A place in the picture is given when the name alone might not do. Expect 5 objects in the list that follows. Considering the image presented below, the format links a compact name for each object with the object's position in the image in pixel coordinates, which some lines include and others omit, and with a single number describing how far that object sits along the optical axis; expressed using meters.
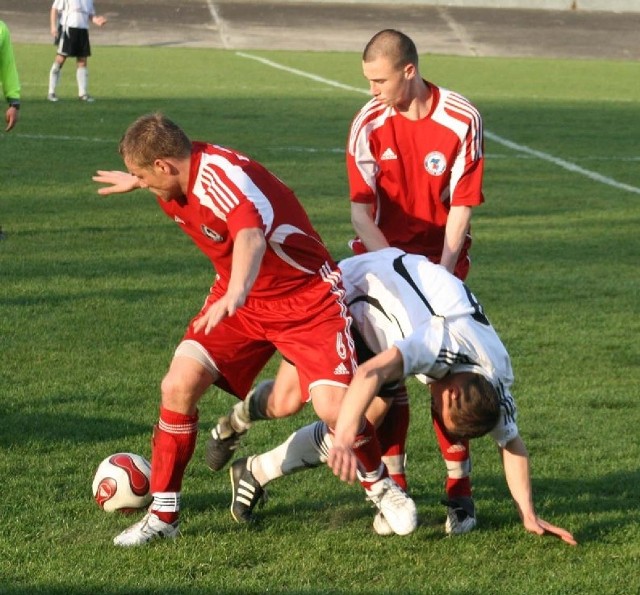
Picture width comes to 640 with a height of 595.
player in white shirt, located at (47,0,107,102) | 43.75
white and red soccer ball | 11.13
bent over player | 9.47
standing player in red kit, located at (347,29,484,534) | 11.79
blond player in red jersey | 9.95
